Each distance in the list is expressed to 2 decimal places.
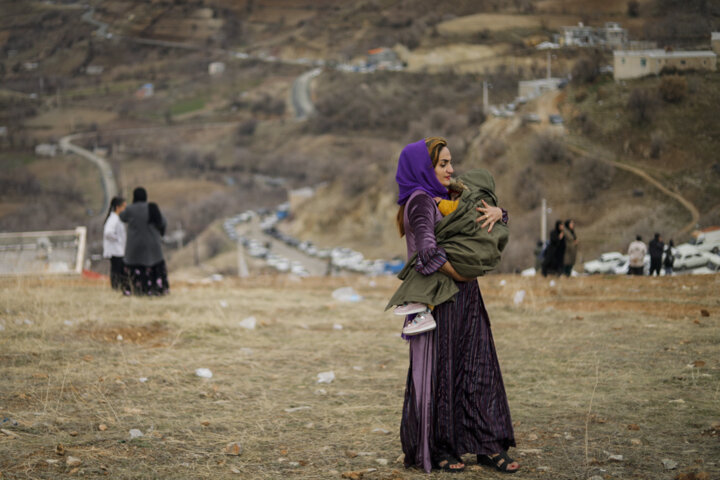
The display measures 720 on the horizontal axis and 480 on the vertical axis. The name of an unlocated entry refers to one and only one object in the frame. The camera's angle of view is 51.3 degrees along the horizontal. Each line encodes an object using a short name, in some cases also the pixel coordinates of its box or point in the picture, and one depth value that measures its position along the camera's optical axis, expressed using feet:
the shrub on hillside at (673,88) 143.95
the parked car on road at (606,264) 78.07
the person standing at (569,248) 45.98
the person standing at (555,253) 45.78
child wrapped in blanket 13.64
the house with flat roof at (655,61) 128.88
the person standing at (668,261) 58.66
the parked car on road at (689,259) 62.75
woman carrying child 13.73
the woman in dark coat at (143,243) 33.01
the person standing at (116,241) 34.53
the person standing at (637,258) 52.54
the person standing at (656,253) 52.90
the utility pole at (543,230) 129.18
